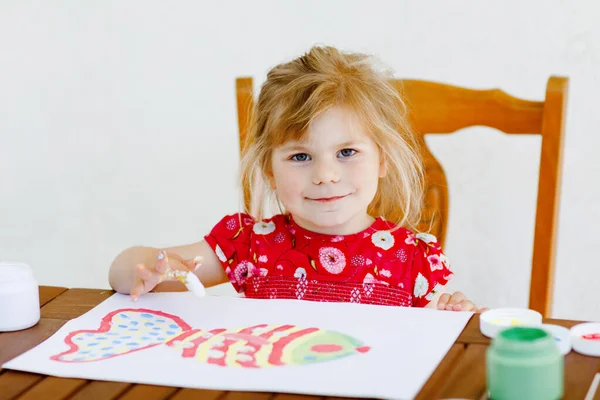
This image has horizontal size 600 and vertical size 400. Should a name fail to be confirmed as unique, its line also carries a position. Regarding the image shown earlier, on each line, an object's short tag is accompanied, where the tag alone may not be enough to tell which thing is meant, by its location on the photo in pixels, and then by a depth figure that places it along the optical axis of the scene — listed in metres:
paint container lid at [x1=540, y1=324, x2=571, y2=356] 1.26
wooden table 1.20
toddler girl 1.50
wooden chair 1.60
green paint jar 1.13
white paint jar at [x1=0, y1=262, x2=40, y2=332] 1.35
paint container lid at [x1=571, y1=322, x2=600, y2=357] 1.25
